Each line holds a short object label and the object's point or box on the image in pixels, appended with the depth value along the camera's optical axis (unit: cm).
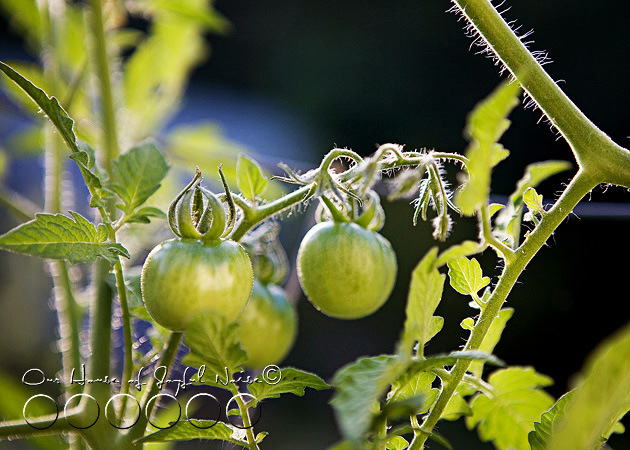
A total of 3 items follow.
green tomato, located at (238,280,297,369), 113
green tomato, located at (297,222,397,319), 107
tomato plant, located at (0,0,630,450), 100
